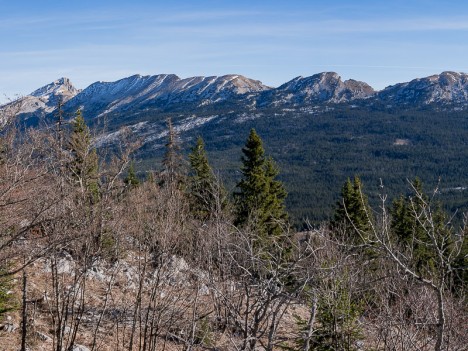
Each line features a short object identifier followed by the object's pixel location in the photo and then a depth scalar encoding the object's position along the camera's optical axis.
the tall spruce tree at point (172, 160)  31.00
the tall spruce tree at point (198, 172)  28.86
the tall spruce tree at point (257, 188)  28.22
